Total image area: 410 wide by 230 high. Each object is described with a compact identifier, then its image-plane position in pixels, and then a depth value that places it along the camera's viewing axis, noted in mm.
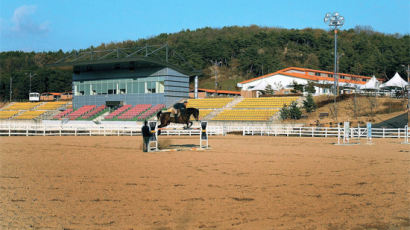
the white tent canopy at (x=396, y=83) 65312
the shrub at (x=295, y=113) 52188
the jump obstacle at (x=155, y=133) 23084
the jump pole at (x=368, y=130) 28594
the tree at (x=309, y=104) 54281
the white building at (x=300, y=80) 75188
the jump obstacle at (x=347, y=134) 27905
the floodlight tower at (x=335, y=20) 61438
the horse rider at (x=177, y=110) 25967
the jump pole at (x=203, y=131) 24689
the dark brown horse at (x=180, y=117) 26031
